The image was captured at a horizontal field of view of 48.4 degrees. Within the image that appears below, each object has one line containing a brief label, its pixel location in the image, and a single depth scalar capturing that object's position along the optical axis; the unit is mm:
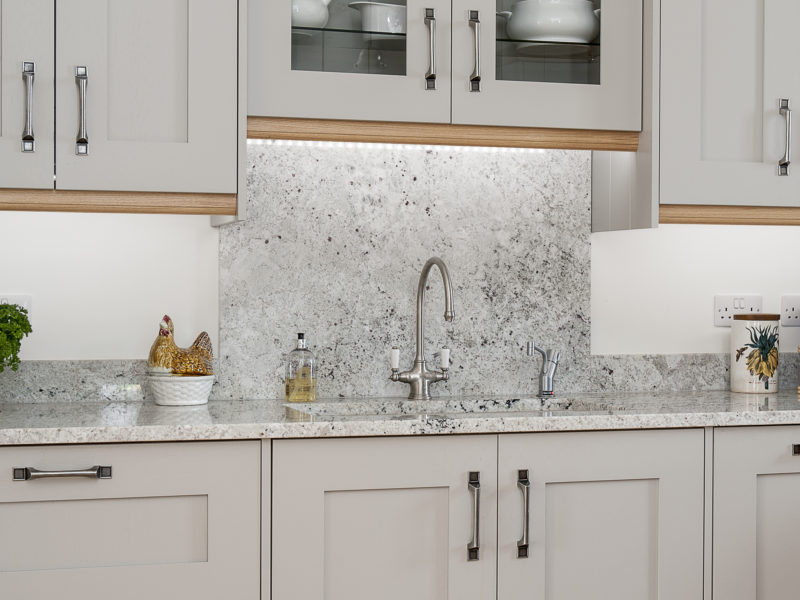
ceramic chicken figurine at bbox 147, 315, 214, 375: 2186
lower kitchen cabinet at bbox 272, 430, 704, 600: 1901
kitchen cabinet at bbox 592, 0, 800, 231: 2221
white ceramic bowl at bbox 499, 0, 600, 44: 2195
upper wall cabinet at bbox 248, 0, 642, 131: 2080
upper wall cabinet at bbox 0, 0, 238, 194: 1938
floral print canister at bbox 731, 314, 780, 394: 2525
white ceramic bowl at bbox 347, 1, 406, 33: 2121
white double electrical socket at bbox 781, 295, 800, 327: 2668
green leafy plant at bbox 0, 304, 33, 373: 2057
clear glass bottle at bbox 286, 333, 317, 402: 2305
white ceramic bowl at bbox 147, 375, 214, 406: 2166
